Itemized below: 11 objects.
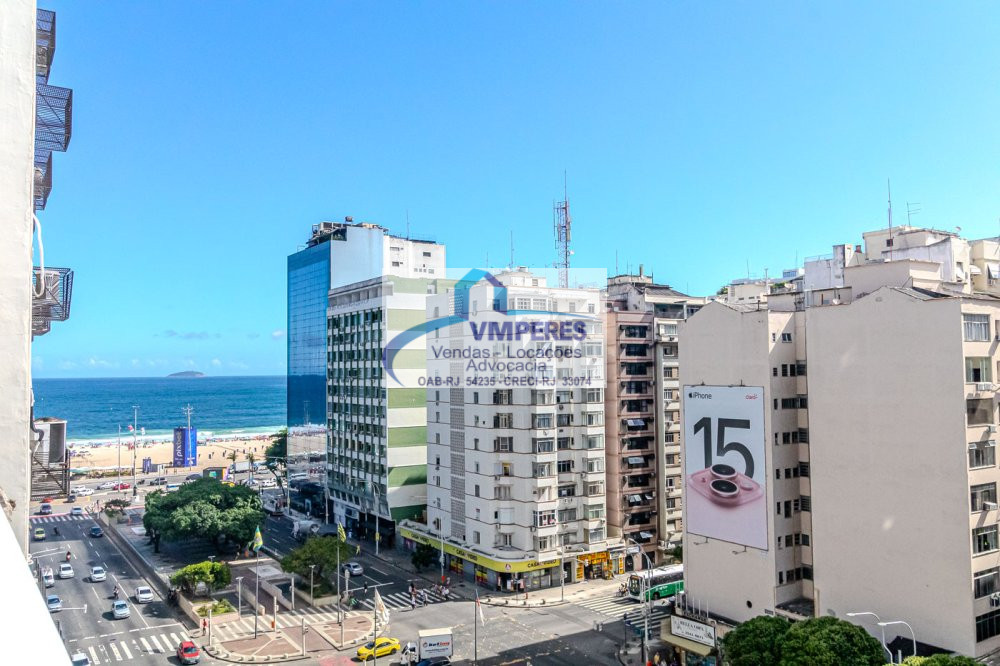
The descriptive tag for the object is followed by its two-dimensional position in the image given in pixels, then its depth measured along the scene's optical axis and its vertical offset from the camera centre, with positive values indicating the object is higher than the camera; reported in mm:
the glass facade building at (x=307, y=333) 95062 +4877
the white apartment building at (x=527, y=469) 59531 -8940
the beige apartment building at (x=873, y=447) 35750 -4751
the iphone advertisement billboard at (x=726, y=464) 44250 -6596
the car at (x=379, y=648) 45000 -17988
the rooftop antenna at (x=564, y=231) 72562 +13857
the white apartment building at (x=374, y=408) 73938 -4465
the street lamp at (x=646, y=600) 44875 -17131
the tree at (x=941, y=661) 27716 -11993
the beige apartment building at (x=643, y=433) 65625 -6419
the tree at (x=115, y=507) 86844 -17071
